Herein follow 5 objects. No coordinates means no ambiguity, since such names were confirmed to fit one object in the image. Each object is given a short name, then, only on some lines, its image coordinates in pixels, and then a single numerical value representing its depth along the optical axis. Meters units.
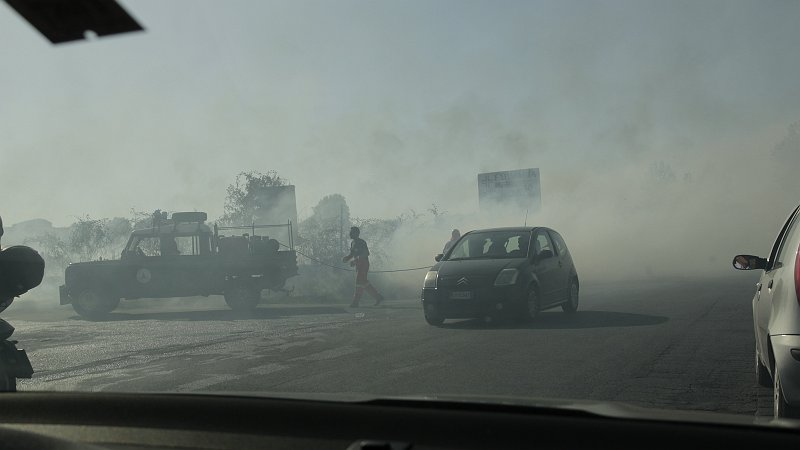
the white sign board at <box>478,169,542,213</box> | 49.28
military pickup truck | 19.28
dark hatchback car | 12.59
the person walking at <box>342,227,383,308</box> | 19.23
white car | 4.73
